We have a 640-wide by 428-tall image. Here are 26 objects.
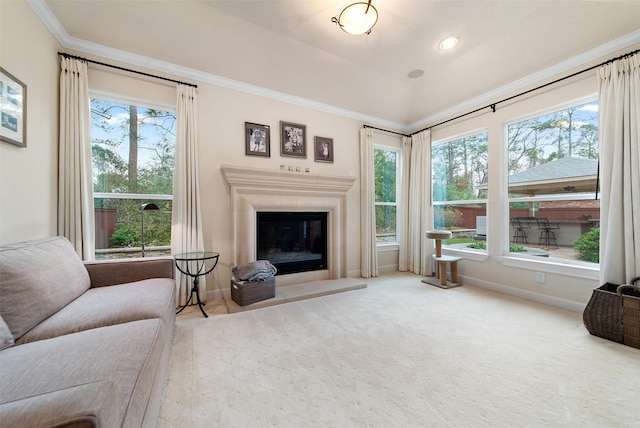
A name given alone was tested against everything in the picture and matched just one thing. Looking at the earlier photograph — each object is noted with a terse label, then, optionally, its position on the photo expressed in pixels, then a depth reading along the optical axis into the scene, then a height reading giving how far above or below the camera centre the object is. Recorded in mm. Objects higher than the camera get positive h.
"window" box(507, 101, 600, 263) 2691 +339
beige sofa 647 -592
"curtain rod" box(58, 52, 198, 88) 2312 +1502
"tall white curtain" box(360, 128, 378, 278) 4043 +37
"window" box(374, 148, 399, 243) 4414 +342
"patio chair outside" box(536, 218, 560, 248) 2963 -233
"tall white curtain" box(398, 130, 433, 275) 4148 +116
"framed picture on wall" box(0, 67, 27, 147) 1633 +710
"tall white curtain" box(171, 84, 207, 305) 2750 +224
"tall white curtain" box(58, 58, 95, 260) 2277 +460
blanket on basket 2803 -724
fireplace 3088 +126
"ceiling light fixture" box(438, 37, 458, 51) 2802 +1993
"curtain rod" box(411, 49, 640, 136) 2349 +1505
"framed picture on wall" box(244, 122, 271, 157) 3246 +972
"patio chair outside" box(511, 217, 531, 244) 3205 -218
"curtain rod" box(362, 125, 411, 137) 4135 +1448
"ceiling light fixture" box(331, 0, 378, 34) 2051 +1697
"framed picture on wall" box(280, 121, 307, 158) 3490 +1044
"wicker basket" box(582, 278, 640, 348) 1951 -862
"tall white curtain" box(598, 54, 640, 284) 2227 +412
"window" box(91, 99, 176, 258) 2619 +398
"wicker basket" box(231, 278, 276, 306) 2721 -932
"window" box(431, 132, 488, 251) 3652 +373
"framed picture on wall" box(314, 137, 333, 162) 3768 +975
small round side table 2508 -631
